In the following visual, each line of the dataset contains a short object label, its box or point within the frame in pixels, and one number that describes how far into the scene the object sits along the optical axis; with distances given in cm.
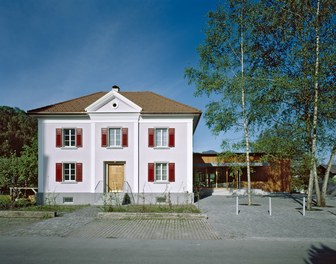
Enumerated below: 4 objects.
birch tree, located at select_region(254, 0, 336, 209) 1709
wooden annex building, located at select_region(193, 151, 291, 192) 2814
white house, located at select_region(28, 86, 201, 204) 2069
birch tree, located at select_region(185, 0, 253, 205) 1961
